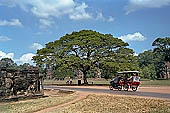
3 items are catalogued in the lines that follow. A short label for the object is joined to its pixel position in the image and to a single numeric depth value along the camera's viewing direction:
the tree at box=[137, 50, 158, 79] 123.43
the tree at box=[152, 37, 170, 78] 93.12
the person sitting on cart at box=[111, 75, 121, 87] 27.71
